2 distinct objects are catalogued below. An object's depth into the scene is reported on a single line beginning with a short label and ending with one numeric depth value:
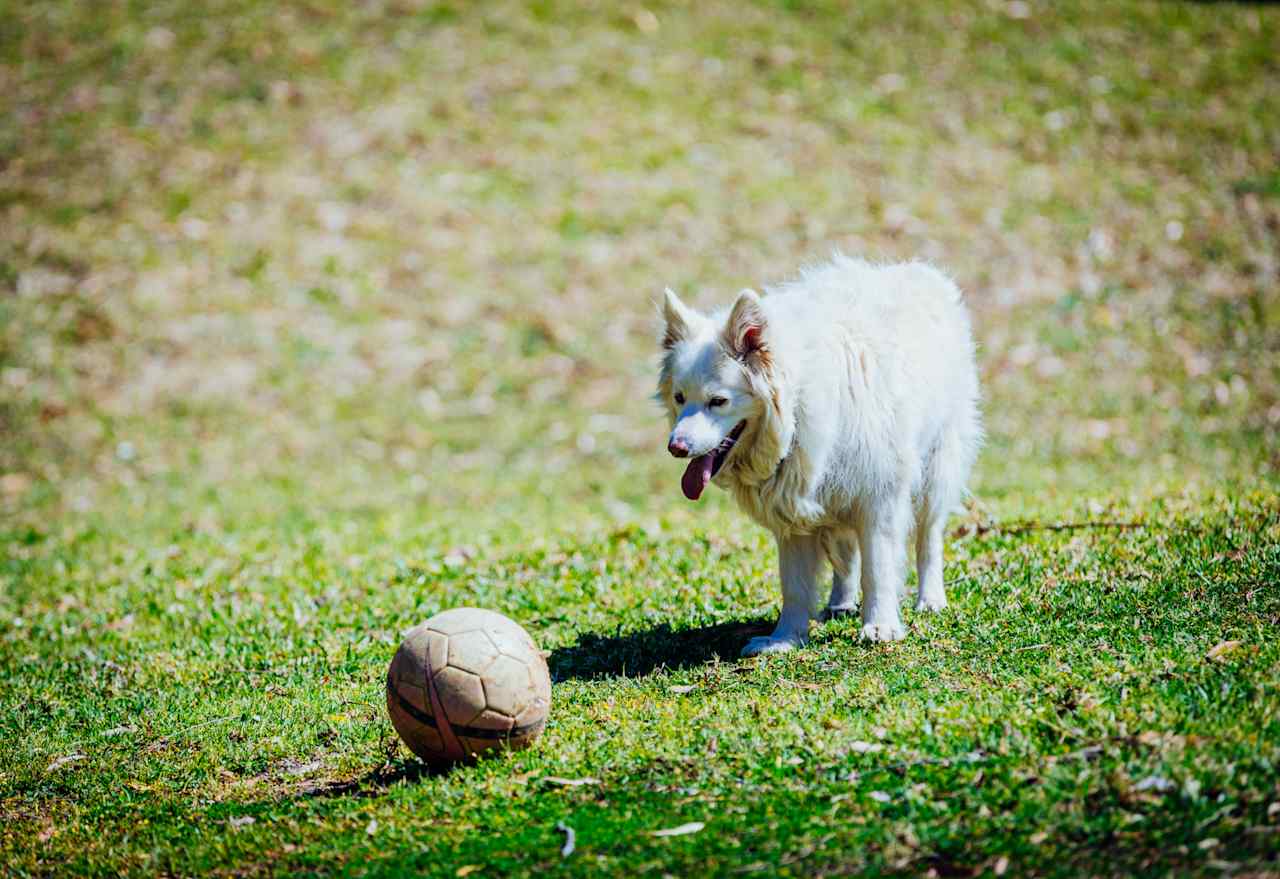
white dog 13.85
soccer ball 11.84
